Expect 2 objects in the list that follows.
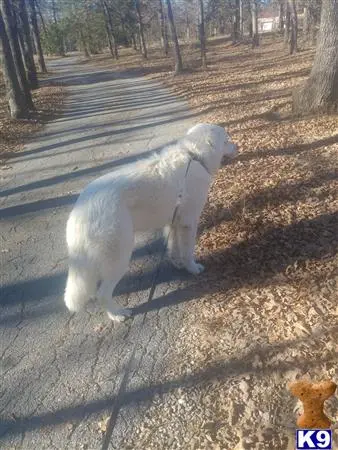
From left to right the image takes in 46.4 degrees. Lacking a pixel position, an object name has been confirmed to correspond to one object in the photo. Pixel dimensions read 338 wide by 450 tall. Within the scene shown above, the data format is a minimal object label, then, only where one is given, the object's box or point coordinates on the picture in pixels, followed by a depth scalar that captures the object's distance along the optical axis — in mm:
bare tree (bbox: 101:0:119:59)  40844
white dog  3318
